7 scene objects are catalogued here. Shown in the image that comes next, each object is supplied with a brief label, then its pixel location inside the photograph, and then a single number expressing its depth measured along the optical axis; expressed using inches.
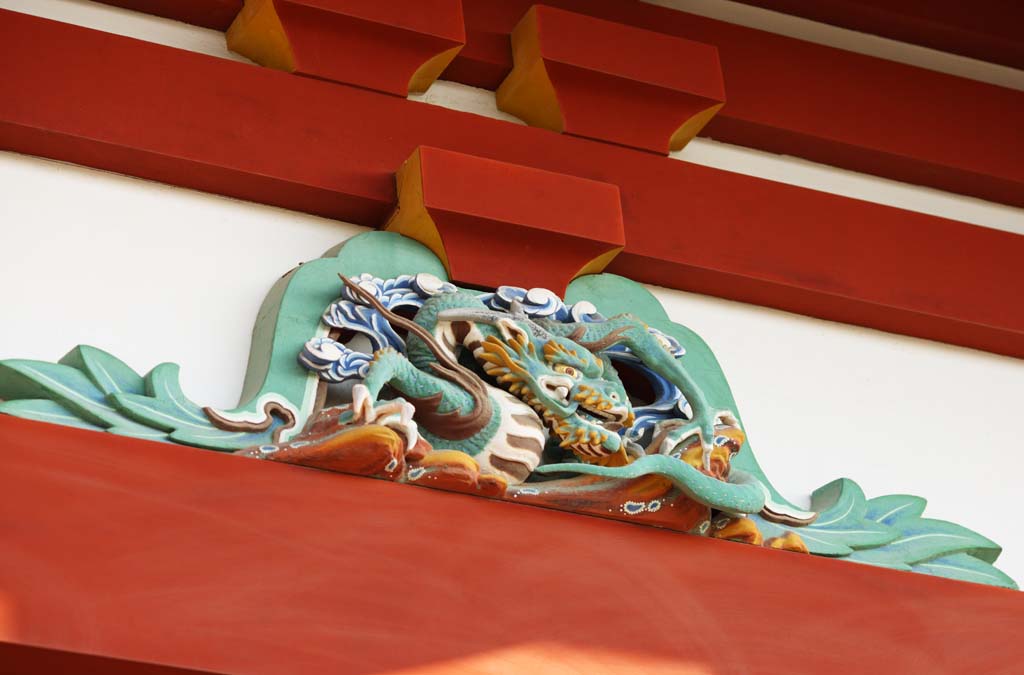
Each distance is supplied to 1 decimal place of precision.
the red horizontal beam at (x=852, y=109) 231.7
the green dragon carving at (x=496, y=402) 199.6
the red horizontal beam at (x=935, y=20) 236.0
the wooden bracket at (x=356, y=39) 218.3
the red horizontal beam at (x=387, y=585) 192.0
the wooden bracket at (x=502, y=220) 212.8
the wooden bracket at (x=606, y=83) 224.5
